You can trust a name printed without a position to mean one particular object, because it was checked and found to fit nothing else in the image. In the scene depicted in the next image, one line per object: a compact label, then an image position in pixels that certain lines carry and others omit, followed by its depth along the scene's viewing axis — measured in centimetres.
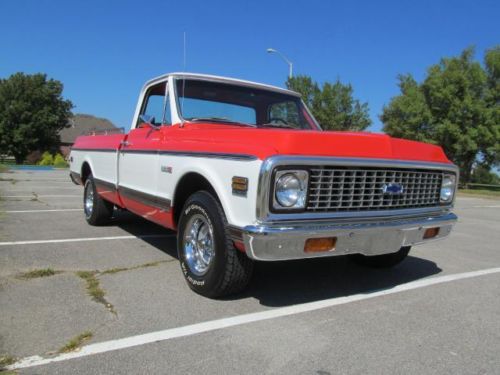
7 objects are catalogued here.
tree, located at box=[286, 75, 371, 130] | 2677
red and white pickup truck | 311
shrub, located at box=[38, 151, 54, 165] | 3631
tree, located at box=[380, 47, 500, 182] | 2919
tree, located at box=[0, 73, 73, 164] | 4544
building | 5599
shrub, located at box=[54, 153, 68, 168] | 3532
